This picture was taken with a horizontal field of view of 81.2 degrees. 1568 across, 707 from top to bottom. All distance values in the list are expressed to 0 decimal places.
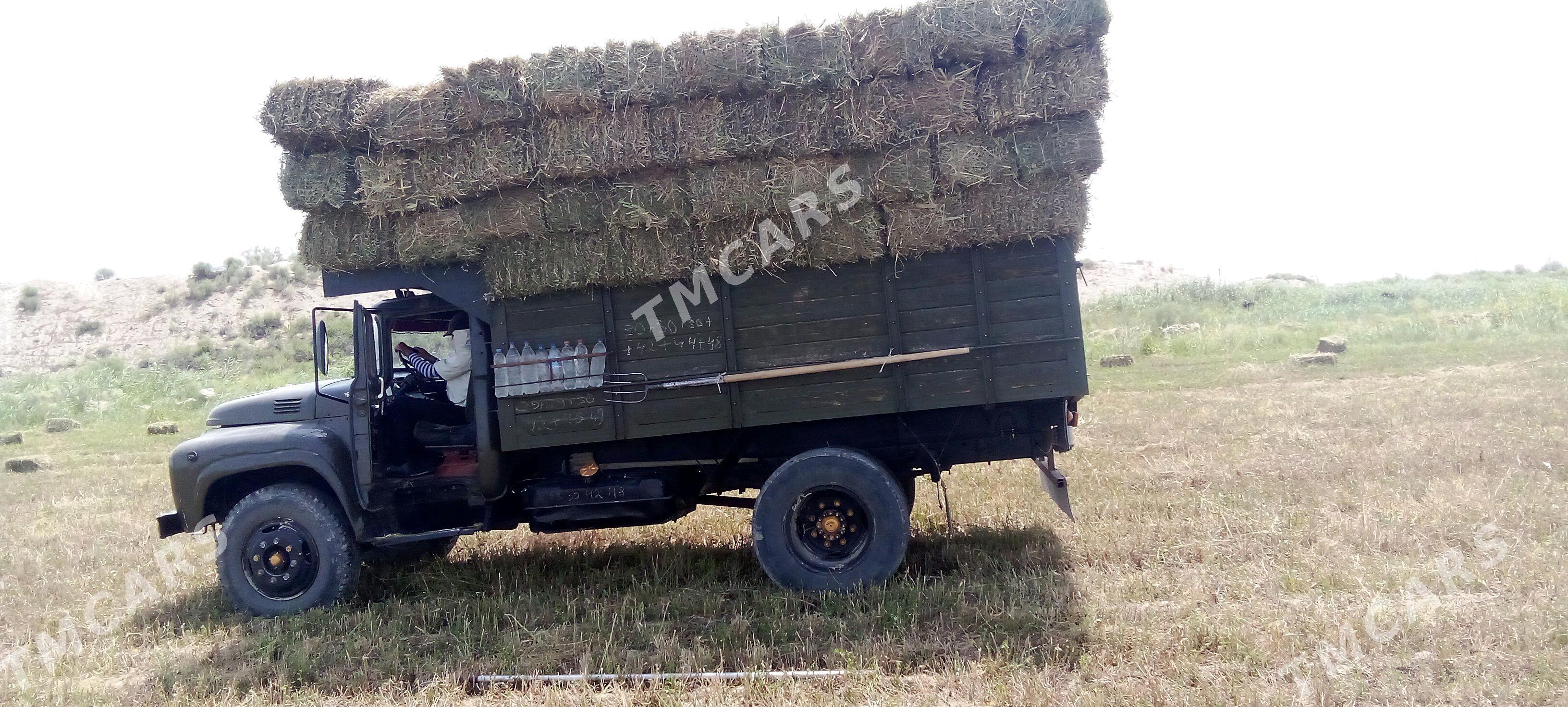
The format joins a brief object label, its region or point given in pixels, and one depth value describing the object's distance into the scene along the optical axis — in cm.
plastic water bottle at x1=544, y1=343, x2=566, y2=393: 583
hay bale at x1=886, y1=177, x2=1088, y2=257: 546
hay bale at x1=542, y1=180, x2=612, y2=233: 582
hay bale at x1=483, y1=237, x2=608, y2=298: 579
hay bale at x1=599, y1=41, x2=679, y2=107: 570
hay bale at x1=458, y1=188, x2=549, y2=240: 582
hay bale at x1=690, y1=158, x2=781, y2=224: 568
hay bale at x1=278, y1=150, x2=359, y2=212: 591
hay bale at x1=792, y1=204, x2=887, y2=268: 557
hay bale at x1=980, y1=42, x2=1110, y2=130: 544
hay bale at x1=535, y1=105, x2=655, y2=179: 575
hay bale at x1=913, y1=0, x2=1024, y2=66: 543
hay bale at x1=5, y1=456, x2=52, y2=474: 1383
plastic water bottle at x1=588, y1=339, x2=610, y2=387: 582
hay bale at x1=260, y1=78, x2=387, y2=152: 588
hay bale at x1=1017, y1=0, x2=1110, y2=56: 538
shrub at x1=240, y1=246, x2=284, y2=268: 4568
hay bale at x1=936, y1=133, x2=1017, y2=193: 549
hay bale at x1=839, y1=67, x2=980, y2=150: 554
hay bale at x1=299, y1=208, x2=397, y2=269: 595
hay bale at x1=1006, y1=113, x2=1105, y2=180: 545
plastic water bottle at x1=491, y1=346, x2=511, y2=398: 586
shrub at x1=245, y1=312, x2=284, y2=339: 3647
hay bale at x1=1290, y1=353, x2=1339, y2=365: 1648
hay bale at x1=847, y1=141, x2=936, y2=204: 555
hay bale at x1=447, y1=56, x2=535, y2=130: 577
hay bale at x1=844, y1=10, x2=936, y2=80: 552
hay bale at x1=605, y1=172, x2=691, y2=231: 574
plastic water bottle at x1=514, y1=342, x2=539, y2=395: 584
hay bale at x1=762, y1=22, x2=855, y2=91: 557
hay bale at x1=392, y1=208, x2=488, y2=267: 588
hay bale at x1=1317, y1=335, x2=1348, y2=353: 1767
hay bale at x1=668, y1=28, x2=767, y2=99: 564
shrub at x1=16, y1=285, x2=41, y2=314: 4091
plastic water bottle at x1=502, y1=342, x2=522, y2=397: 586
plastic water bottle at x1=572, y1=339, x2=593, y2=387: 581
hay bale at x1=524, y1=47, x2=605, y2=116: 571
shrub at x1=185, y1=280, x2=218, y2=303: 4134
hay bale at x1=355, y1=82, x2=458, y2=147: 581
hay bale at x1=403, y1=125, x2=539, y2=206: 580
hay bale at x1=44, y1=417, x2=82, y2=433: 2033
